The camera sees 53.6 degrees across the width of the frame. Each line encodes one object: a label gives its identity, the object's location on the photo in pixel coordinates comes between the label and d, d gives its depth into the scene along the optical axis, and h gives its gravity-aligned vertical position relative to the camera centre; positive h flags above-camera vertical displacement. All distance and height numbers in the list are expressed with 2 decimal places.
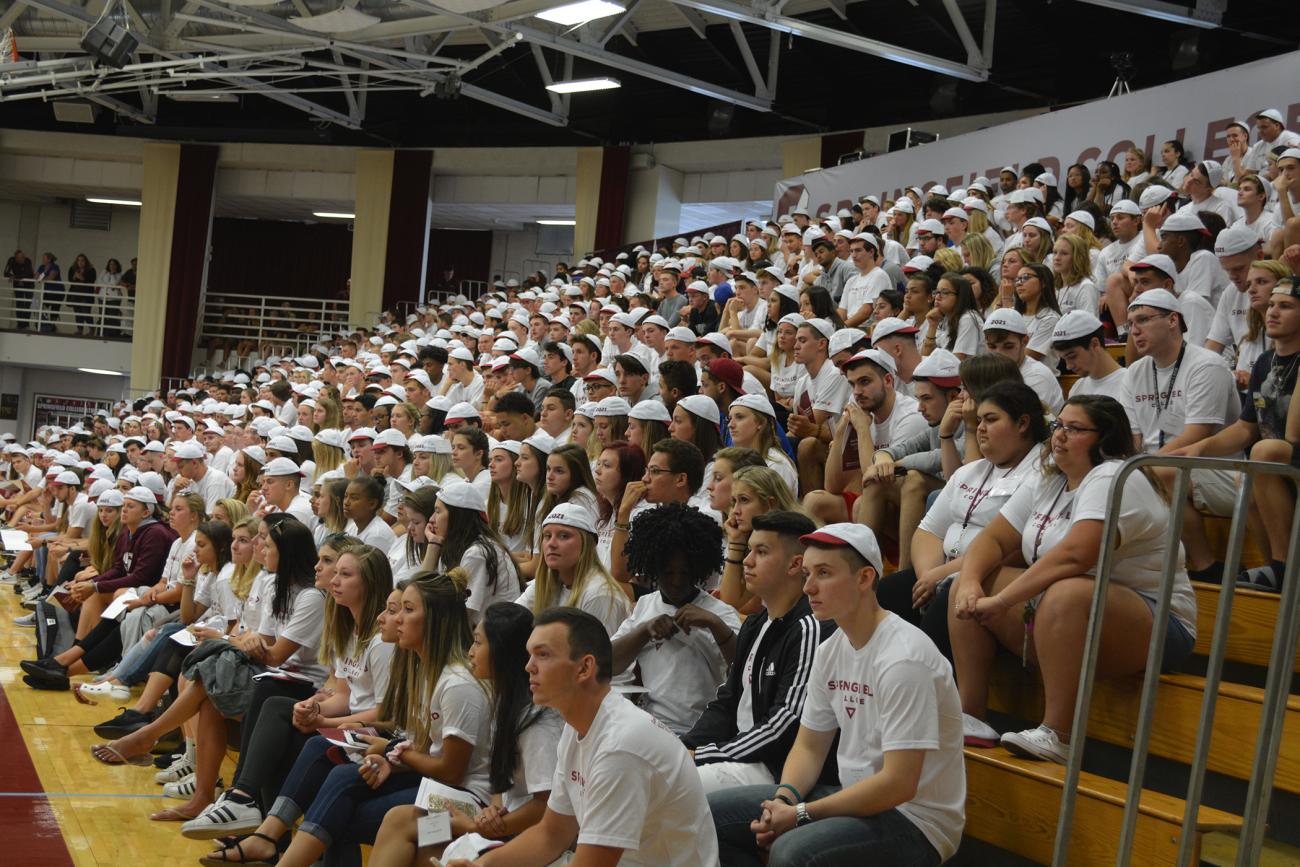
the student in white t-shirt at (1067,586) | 3.44 -0.49
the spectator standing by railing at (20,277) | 25.19 +0.24
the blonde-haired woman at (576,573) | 4.51 -0.78
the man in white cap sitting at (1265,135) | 8.95 +2.07
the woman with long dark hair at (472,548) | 5.29 -0.85
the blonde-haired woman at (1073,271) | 7.23 +0.79
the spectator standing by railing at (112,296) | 24.53 +0.07
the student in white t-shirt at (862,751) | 3.07 -0.90
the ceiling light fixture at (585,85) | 17.00 +3.58
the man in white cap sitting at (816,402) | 6.33 -0.10
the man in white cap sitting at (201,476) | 9.75 -1.26
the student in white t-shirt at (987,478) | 4.06 -0.25
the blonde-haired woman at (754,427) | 5.47 -0.23
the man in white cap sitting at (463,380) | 10.13 -0.32
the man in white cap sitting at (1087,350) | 5.08 +0.24
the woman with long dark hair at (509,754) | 3.89 -1.23
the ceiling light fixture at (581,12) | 13.16 +3.55
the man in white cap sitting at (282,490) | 7.62 -1.01
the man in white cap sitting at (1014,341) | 5.39 +0.26
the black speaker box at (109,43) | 13.98 +2.79
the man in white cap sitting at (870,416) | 5.43 -0.12
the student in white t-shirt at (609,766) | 3.05 -0.98
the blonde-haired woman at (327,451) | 8.64 -0.84
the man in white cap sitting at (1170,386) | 4.68 +0.14
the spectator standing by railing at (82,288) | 24.44 +0.16
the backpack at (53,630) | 8.78 -2.30
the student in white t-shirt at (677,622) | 4.09 -0.82
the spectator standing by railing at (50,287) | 24.37 +0.10
